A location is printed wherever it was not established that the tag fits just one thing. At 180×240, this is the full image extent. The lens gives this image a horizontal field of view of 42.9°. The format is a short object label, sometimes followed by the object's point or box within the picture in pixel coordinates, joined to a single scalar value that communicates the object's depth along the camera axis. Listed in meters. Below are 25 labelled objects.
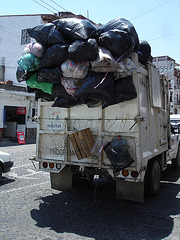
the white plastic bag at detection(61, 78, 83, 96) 4.03
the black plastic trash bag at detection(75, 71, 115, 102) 3.85
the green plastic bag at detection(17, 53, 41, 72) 4.18
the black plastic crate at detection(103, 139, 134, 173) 3.96
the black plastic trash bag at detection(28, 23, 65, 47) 4.02
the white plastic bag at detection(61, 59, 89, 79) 3.86
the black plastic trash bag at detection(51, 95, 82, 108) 4.46
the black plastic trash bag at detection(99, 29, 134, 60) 3.84
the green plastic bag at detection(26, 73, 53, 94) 4.31
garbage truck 4.09
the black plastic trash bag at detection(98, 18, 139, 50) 3.98
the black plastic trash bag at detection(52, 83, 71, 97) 4.28
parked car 6.07
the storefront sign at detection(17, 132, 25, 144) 16.17
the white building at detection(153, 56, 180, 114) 44.16
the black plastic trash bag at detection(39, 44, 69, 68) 3.94
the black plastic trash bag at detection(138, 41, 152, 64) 4.76
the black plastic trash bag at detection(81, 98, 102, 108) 4.25
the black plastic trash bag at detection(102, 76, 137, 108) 4.01
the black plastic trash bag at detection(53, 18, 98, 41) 3.82
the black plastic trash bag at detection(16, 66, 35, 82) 4.32
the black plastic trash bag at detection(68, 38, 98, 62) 3.71
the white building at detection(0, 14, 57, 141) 17.48
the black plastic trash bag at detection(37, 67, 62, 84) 4.03
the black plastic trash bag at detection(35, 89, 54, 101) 4.76
